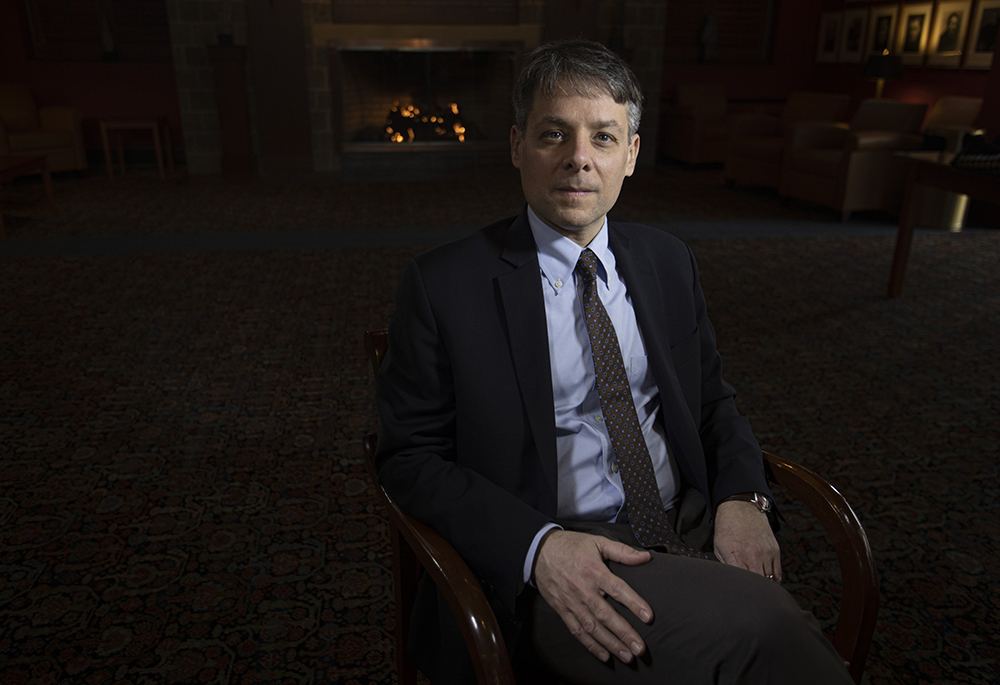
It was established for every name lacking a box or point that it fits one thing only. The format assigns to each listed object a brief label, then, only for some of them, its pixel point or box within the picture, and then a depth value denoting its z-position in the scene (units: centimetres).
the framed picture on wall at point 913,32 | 771
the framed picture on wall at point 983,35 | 682
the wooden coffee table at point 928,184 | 343
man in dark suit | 102
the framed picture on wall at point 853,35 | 871
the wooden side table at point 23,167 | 541
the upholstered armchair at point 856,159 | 599
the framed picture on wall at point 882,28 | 821
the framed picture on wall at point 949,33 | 721
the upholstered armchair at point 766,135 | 721
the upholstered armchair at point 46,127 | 769
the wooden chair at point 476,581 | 91
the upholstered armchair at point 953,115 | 619
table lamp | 769
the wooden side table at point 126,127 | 784
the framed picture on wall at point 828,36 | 921
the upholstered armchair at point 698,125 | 874
